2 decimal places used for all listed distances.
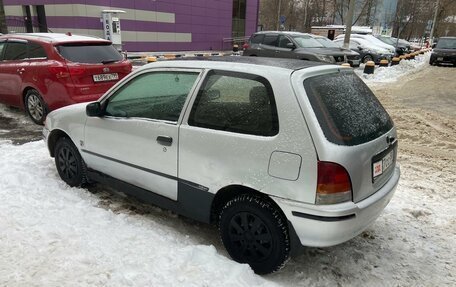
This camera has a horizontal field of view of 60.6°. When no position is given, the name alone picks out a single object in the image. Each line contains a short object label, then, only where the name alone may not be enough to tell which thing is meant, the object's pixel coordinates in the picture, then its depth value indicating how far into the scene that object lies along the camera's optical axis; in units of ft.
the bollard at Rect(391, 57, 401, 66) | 64.72
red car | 21.85
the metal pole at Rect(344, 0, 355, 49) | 56.90
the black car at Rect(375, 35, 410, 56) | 95.30
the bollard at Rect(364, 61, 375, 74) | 52.65
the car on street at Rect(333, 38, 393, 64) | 69.72
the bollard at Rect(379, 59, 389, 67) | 60.23
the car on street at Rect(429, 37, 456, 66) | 71.36
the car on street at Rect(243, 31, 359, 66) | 46.83
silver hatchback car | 8.82
